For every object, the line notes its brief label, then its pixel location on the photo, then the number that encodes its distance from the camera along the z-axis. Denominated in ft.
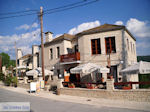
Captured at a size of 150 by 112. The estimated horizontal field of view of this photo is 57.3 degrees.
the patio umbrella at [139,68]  33.91
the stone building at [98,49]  50.65
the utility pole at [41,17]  55.57
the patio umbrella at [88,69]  41.10
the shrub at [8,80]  72.76
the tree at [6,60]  247.52
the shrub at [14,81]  69.11
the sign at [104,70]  40.62
